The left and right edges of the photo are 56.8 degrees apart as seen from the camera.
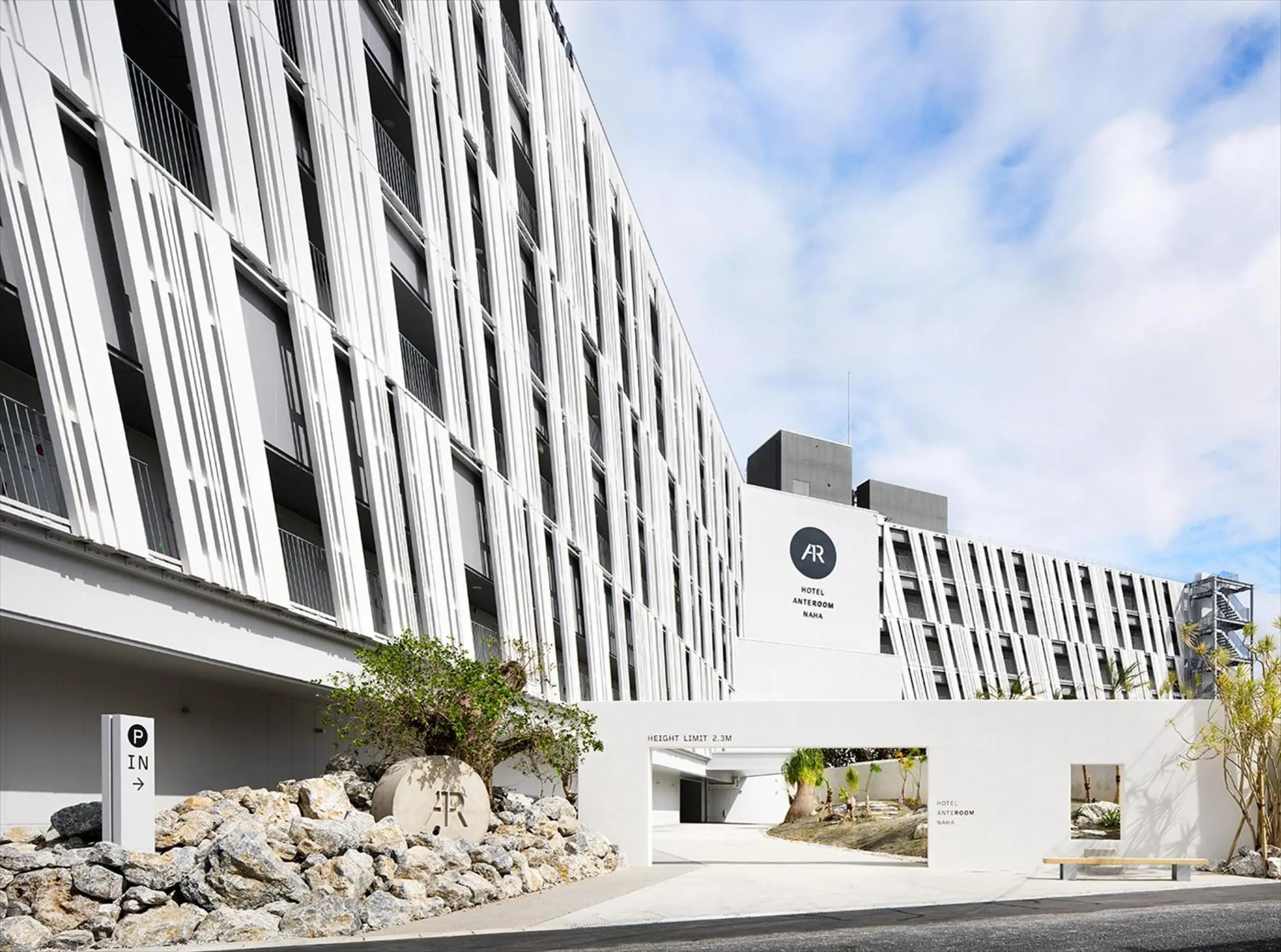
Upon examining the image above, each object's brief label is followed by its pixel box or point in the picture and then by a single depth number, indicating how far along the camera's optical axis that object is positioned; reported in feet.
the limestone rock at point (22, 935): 36.65
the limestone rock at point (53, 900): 38.42
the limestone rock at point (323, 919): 42.98
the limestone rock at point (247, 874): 42.73
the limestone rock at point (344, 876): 45.52
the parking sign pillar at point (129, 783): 41.78
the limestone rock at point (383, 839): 49.96
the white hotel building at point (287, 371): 42.39
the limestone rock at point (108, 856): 40.57
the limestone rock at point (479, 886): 52.60
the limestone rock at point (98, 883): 39.52
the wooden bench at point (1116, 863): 66.49
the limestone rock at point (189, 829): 45.27
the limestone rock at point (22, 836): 42.37
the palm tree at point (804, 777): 142.31
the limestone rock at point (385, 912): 45.47
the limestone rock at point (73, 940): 37.58
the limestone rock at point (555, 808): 69.87
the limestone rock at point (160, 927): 39.22
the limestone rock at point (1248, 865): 70.03
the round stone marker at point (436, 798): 58.75
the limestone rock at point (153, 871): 41.14
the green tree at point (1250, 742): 72.18
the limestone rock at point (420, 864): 50.14
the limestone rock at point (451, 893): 50.55
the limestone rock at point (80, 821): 42.80
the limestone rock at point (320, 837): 47.55
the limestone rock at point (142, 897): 40.45
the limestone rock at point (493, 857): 56.80
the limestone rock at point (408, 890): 48.32
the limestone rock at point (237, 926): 40.91
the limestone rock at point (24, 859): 39.22
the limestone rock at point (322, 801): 54.24
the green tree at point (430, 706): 62.18
